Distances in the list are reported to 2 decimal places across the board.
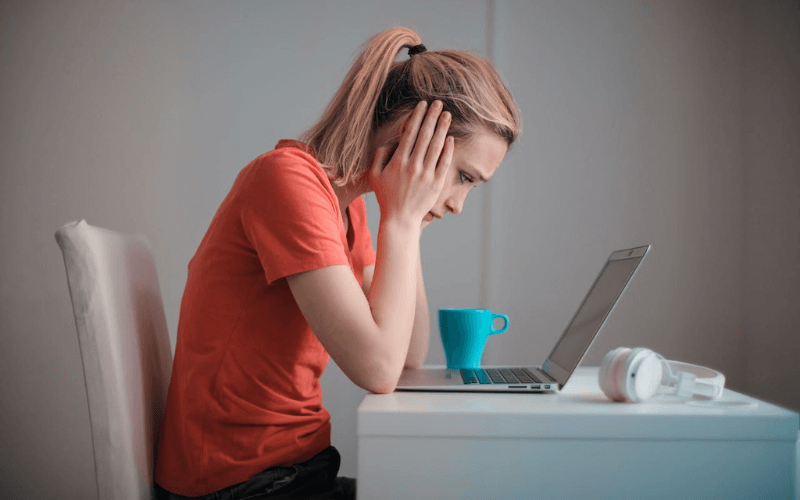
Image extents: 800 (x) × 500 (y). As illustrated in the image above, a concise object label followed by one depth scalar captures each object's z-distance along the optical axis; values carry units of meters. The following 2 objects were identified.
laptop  0.81
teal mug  1.03
